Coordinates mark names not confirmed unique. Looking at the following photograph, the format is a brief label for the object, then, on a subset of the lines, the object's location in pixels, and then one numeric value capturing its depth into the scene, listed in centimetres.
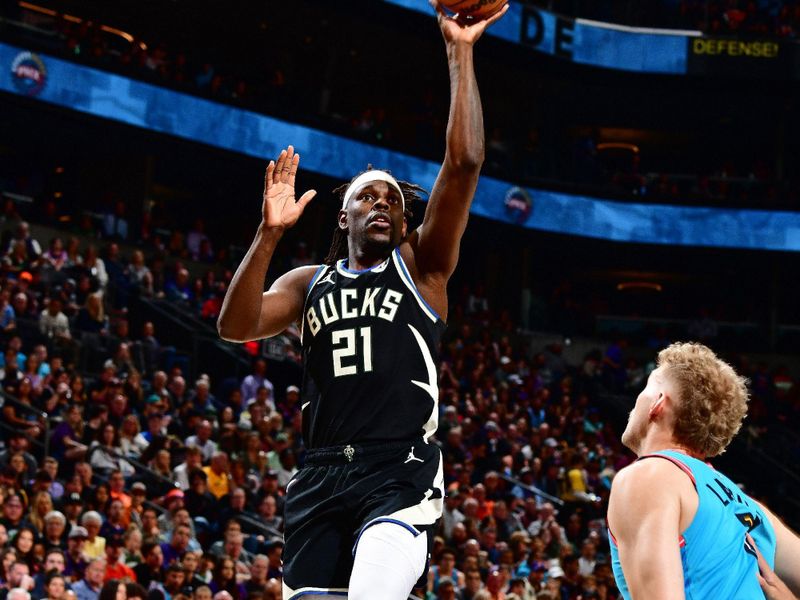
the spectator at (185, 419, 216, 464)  1334
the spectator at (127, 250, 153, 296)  1828
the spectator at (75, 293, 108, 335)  1586
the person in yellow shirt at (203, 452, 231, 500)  1284
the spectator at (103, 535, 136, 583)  1022
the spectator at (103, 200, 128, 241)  2147
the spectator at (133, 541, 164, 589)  1045
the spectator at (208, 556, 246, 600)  1086
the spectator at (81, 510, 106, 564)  1047
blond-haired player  328
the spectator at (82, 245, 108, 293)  1725
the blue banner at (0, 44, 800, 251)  2159
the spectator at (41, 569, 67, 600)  912
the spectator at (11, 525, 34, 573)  987
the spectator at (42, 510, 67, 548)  1018
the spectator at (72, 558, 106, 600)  985
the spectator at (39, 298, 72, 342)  1499
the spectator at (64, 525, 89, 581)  1015
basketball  485
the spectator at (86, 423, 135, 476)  1209
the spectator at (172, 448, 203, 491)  1254
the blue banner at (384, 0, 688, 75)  2859
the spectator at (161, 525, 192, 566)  1096
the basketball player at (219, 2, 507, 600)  437
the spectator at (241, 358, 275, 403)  1653
